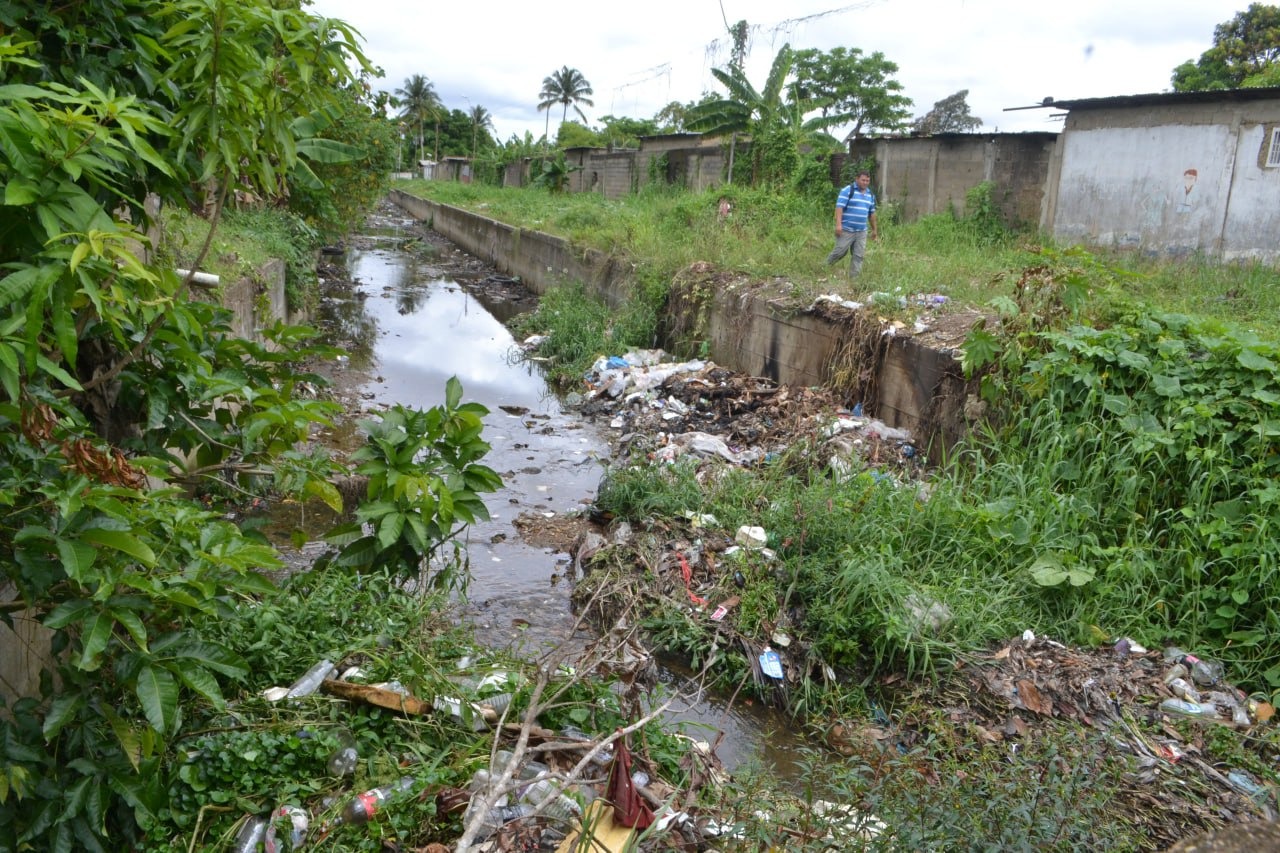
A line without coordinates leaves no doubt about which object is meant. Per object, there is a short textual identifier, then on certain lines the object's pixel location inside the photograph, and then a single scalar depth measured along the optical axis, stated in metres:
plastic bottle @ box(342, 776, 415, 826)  2.38
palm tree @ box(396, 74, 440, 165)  52.82
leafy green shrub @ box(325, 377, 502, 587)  3.28
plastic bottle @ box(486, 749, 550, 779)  2.59
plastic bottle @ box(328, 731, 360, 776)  2.55
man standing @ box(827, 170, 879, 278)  8.82
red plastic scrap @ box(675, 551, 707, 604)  4.80
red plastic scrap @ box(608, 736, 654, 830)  2.42
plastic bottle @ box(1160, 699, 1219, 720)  3.80
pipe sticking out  2.85
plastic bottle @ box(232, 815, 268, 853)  2.34
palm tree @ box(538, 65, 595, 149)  54.00
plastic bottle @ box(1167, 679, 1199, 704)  3.91
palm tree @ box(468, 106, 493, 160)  57.24
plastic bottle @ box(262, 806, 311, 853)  2.32
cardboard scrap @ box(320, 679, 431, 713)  2.76
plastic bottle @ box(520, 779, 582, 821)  2.40
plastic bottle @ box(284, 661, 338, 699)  2.77
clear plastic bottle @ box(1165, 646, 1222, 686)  4.04
